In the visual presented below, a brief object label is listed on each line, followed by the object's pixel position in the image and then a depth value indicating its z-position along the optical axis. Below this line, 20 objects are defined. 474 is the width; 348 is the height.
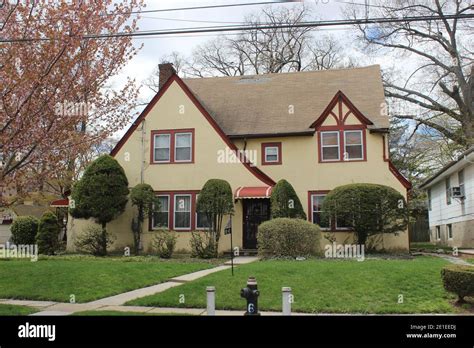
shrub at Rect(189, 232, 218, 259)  18.19
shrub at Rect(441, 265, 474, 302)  9.20
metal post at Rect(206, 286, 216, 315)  7.88
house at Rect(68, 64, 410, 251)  20.52
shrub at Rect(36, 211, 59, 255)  19.47
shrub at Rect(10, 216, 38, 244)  22.86
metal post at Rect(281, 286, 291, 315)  7.64
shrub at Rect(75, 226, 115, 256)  19.55
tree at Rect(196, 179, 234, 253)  18.61
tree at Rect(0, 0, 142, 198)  9.90
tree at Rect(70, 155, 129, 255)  19.14
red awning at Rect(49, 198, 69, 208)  21.32
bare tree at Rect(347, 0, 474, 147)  30.05
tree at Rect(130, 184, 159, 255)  20.02
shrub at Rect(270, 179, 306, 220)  18.80
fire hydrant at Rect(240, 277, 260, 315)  7.45
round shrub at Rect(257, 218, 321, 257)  16.25
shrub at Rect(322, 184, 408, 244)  17.88
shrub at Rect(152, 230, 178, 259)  18.75
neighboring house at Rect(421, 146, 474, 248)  20.84
